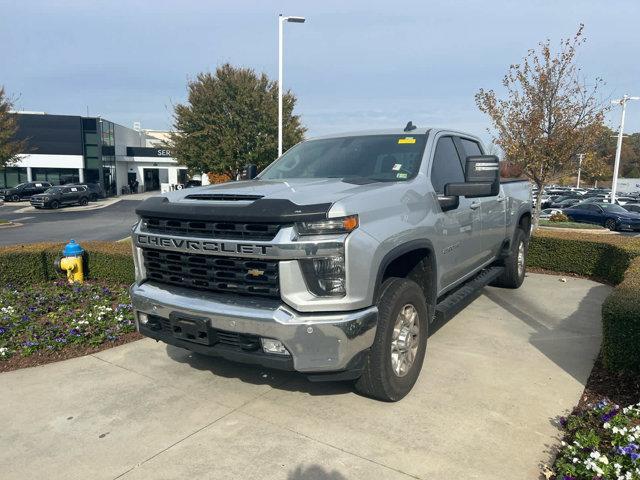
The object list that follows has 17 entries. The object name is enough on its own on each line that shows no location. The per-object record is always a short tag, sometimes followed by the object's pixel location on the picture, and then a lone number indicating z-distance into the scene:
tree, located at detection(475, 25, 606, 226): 14.95
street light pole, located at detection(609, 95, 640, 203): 26.38
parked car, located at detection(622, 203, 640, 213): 24.48
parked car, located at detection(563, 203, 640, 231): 21.08
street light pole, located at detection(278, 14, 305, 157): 15.45
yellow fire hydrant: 7.02
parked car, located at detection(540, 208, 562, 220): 24.92
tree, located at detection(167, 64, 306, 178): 22.17
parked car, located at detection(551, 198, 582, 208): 30.34
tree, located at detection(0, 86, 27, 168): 24.30
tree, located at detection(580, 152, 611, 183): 15.84
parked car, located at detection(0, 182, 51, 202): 37.41
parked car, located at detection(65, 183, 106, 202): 35.79
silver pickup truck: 2.84
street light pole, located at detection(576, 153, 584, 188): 15.66
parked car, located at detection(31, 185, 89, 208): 30.41
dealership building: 43.34
